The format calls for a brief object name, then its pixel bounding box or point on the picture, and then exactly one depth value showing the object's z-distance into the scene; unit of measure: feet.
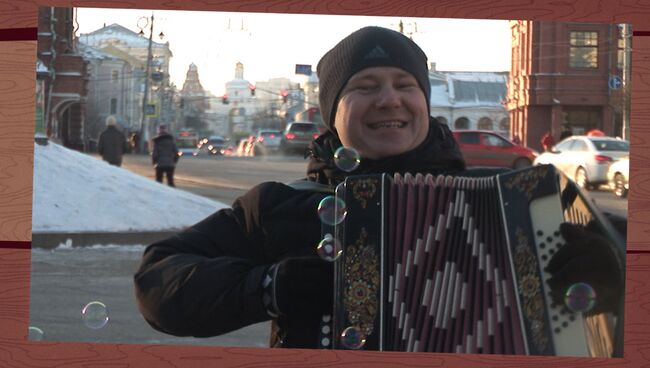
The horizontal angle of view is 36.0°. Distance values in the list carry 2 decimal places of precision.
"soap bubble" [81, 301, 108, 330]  9.43
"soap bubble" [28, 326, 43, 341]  9.98
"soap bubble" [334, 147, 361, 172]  7.95
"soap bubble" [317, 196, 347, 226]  7.79
